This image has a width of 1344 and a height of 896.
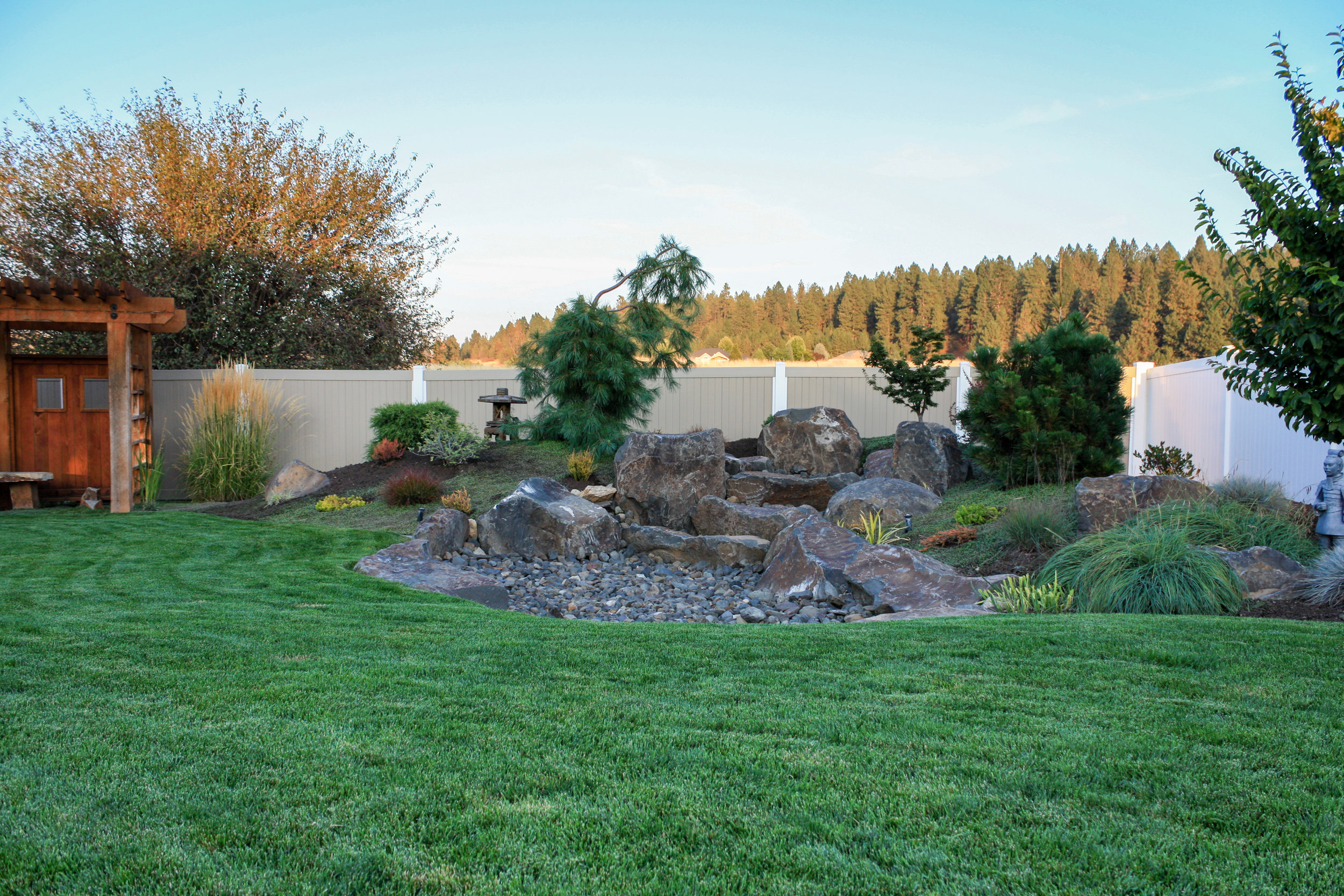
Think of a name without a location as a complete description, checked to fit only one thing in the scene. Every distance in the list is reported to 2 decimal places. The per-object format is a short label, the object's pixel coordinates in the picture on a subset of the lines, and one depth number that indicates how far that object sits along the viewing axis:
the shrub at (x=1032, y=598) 5.31
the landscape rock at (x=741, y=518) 8.71
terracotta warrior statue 5.62
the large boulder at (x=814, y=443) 11.34
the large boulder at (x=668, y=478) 9.72
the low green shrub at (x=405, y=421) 11.85
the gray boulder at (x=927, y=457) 10.13
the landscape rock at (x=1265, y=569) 5.37
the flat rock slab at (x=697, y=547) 8.05
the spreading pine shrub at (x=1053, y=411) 8.77
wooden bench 10.20
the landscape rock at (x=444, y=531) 7.70
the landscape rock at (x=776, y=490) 10.23
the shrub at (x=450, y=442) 11.24
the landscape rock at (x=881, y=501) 8.80
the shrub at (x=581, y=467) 10.59
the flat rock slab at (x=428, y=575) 6.26
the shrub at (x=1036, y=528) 6.91
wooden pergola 9.49
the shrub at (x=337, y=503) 9.84
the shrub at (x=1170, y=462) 8.63
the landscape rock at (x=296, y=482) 10.95
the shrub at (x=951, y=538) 7.64
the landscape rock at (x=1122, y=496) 6.92
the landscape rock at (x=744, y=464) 10.94
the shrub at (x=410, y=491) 9.63
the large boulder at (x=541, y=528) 8.28
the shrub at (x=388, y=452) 11.45
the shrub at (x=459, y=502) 8.99
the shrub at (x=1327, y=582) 4.83
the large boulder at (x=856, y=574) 6.02
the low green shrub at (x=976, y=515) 8.05
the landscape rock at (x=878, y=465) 10.64
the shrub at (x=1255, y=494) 6.59
